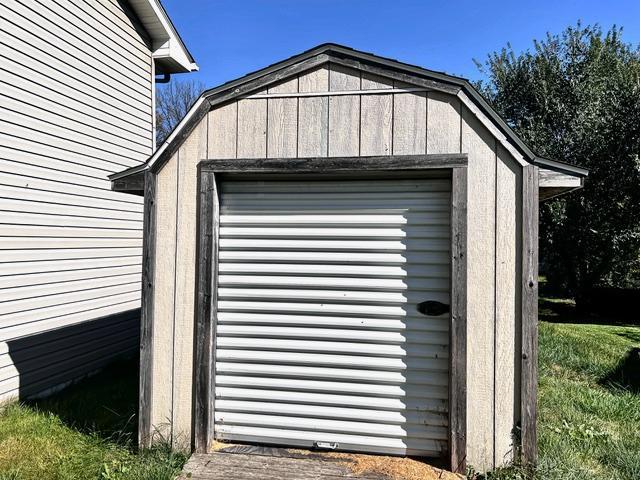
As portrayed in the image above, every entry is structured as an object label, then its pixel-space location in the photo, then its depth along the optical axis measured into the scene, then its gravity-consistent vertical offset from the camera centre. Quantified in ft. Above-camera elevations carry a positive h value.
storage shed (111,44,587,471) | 9.72 -0.20
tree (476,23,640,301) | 32.22 +9.41
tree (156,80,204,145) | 85.40 +29.81
